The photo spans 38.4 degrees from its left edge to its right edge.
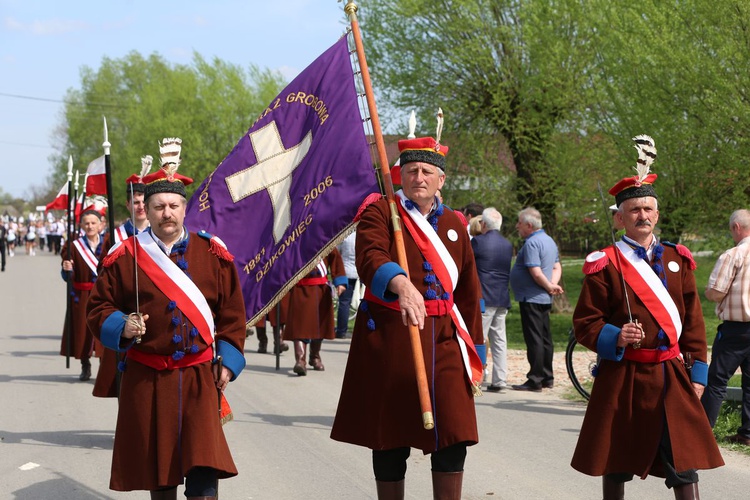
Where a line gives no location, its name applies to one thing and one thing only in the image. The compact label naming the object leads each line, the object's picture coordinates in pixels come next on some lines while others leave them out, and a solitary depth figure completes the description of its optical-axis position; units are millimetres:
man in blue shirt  10945
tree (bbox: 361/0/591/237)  19109
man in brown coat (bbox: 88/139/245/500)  4969
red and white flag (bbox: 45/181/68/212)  14831
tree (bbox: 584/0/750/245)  13930
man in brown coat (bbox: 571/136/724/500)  5230
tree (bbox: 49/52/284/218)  48406
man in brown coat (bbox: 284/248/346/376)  11898
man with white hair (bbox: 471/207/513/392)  10855
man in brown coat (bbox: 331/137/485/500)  5098
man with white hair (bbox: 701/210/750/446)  7945
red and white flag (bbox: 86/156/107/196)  8719
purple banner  6523
